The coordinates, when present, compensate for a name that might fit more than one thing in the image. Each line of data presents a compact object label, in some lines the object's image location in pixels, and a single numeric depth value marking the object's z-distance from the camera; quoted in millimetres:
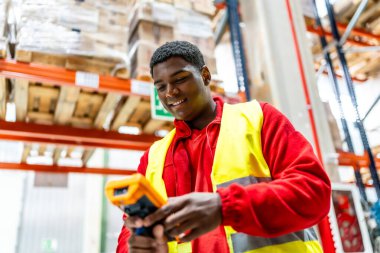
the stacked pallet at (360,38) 6430
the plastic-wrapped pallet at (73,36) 3168
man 1041
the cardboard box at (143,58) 3557
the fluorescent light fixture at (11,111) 3880
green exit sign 3406
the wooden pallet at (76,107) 3559
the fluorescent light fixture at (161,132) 4793
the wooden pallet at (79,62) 3205
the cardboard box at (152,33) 3682
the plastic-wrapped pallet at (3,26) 3037
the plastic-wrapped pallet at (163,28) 3623
